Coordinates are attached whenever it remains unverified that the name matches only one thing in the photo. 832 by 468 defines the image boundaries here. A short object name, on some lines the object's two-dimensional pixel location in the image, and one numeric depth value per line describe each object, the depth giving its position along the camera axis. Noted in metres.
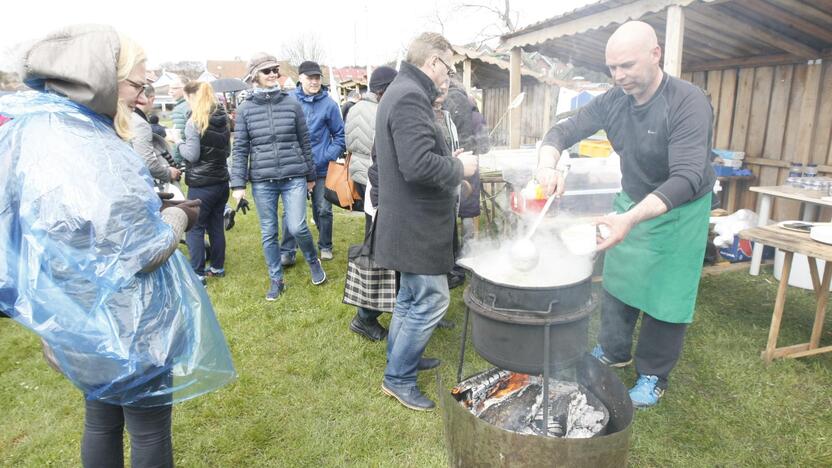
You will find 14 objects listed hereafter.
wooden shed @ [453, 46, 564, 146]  10.30
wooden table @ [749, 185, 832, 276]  4.66
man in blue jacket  5.44
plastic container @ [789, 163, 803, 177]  5.45
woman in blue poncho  1.47
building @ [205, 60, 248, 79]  61.72
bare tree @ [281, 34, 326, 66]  51.72
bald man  2.46
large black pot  2.15
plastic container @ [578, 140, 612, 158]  6.45
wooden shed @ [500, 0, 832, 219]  4.77
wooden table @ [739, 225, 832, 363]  3.22
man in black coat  2.49
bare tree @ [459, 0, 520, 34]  31.61
